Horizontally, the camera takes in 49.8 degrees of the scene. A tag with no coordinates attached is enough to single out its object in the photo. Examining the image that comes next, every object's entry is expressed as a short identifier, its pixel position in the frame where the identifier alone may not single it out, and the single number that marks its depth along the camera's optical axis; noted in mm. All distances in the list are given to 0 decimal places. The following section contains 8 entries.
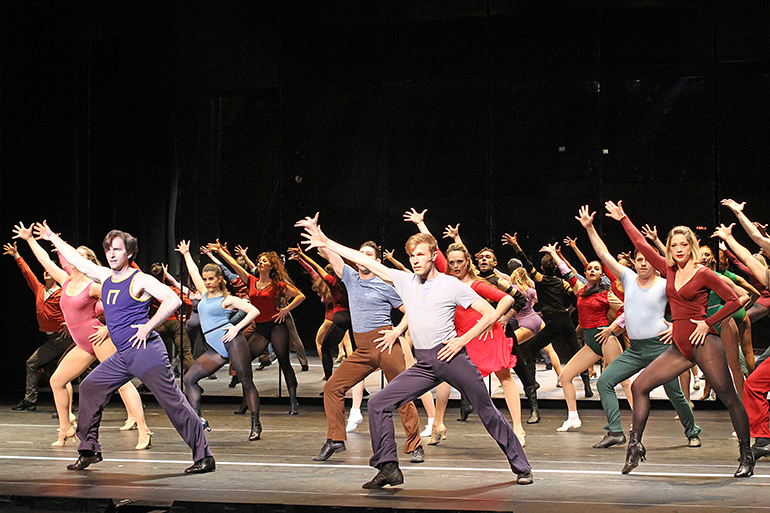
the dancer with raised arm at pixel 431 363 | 5281
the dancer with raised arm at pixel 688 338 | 5531
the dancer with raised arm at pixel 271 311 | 9117
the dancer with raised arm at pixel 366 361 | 6312
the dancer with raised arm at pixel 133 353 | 5668
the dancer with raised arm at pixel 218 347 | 7543
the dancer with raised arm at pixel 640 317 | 6430
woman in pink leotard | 6961
